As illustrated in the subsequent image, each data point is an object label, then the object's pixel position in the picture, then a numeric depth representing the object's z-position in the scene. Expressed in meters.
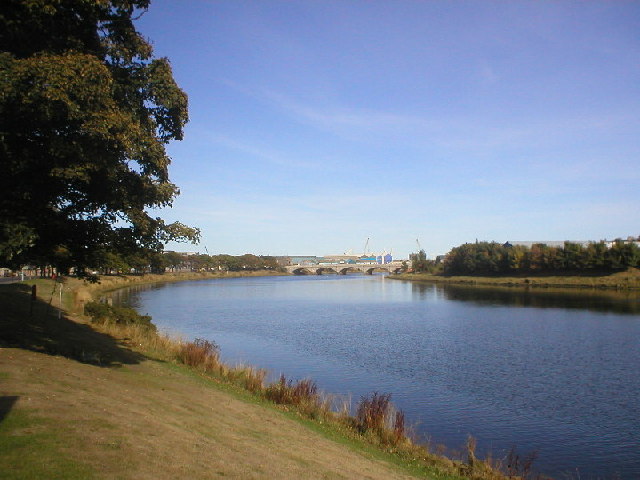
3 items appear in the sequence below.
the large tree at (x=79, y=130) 12.13
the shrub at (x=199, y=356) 23.42
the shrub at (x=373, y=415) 16.84
